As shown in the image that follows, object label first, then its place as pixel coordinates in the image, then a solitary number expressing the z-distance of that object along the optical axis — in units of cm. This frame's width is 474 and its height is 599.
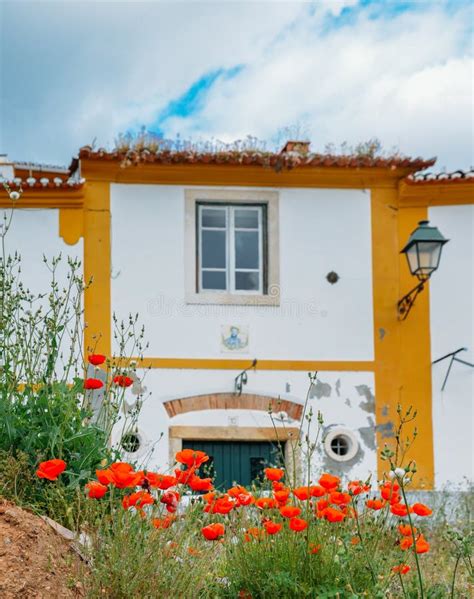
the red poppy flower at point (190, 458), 491
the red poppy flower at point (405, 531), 492
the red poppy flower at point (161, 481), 472
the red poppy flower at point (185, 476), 480
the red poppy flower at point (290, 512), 469
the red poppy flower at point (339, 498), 499
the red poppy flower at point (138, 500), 461
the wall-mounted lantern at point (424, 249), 1244
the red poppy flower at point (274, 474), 504
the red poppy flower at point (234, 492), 512
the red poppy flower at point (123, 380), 565
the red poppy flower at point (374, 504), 501
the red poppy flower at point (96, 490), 461
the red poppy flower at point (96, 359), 574
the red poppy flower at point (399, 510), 483
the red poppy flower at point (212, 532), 463
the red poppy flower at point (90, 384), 552
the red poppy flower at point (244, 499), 504
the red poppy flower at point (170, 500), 477
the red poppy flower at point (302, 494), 497
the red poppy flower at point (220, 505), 474
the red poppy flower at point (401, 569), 473
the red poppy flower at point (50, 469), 477
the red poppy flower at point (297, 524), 466
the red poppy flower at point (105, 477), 455
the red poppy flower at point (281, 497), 489
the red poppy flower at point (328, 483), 499
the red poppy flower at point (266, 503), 505
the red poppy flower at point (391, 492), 504
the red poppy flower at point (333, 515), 473
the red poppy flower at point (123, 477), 452
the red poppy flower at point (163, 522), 467
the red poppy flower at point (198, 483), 482
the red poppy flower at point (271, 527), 471
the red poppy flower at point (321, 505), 500
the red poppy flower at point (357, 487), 500
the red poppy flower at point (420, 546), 471
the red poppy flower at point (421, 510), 488
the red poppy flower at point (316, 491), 503
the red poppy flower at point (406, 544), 487
